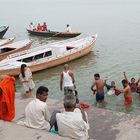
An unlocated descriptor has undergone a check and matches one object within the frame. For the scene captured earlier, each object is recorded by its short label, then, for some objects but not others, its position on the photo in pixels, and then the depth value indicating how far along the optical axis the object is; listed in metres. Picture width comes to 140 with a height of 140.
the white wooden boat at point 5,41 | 18.74
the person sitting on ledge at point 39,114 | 4.33
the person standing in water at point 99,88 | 8.76
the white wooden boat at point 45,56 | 12.90
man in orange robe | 4.99
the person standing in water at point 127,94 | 8.56
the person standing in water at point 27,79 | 8.58
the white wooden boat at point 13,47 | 15.70
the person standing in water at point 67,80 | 8.19
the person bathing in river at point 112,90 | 9.70
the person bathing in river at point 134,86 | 9.41
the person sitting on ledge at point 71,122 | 3.89
